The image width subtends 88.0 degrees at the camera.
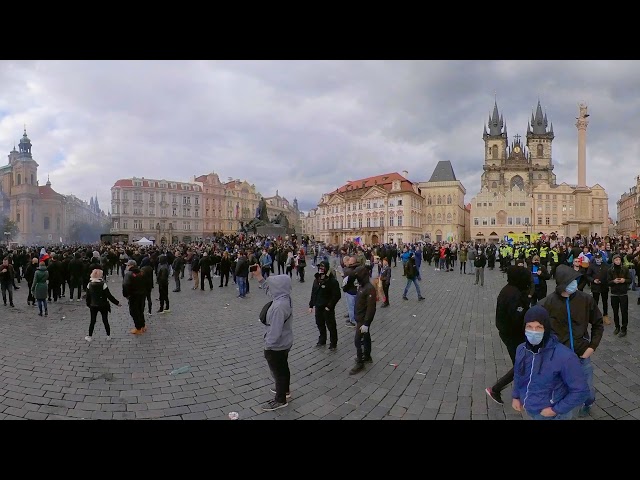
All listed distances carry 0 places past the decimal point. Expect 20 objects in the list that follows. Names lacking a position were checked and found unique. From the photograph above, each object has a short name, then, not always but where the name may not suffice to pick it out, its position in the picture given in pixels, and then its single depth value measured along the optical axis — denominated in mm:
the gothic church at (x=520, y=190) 76812
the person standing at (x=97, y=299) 7016
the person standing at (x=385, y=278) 10461
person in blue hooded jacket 2664
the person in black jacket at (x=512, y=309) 4336
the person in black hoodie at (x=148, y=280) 8016
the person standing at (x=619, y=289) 6988
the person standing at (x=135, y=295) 7500
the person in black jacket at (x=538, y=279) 8633
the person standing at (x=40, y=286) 9225
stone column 39000
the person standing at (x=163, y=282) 9469
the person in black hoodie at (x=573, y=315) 3777
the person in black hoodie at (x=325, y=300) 6480
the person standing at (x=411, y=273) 11203
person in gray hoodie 4182
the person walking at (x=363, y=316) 5434
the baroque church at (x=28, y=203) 81250
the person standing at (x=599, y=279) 7859
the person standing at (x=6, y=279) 10523
